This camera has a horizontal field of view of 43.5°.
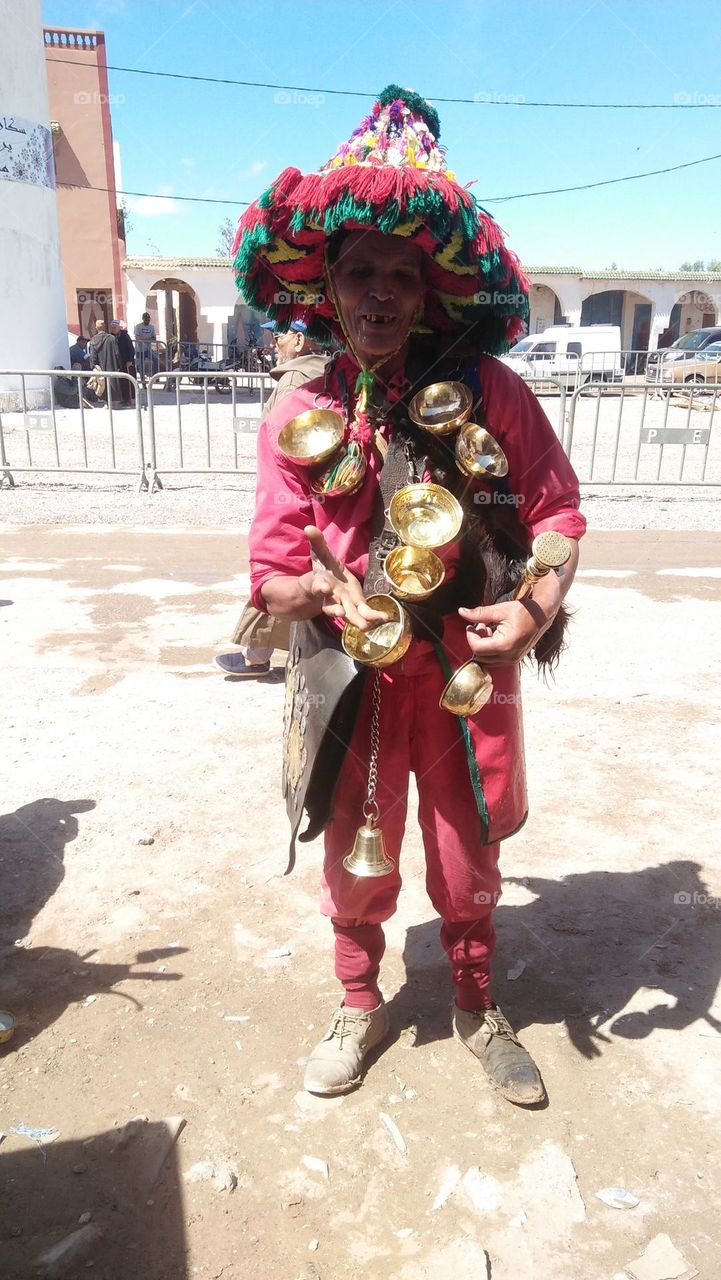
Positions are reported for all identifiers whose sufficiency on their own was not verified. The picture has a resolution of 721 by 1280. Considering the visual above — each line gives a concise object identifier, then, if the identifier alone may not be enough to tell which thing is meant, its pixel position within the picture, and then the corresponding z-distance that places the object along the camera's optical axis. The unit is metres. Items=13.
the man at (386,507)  1.89
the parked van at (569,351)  26.00
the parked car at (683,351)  25.73
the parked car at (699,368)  23.75
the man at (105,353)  18.56
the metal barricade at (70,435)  9.80
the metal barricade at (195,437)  9.48
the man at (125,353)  19.05
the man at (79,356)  22.20
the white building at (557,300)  32.41
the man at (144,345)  23.80
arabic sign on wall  16.70
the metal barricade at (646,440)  9.98
